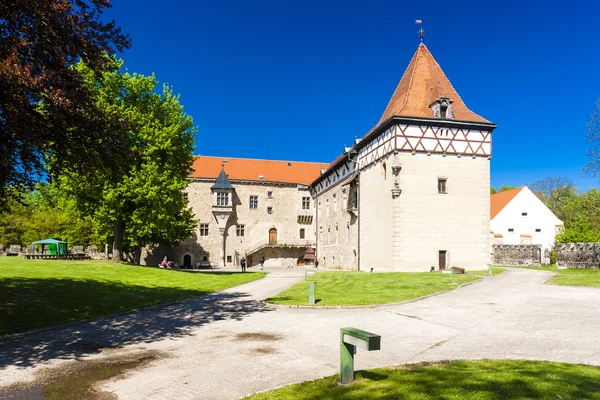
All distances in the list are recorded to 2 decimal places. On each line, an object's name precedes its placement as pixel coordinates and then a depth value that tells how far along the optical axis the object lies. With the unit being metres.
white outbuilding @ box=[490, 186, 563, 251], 50.31
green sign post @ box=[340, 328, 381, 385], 5.99
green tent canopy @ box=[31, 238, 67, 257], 37.31
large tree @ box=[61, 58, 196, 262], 28.22
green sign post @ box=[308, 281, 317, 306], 14.83
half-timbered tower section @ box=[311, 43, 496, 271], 30.12
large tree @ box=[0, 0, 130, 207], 8.88
